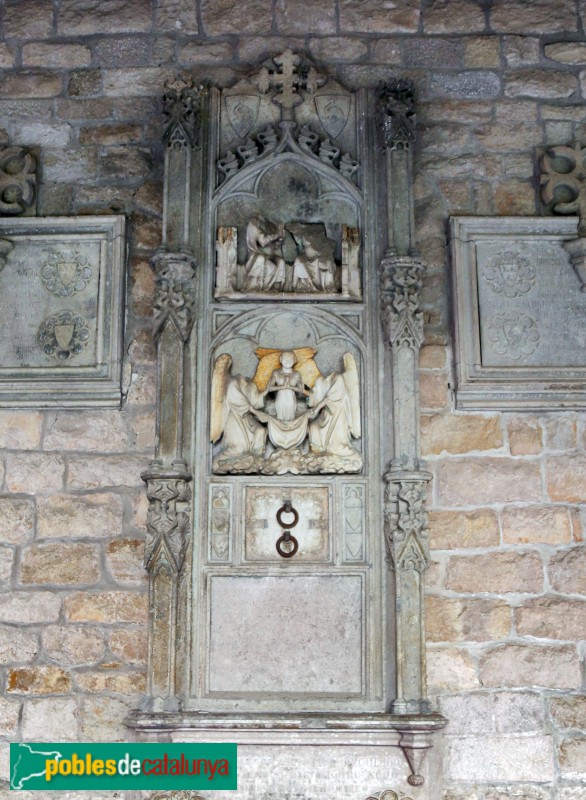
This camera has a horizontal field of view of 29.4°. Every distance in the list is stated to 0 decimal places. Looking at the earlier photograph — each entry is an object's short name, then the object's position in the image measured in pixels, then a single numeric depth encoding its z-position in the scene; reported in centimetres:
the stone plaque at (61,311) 610
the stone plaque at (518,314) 606
